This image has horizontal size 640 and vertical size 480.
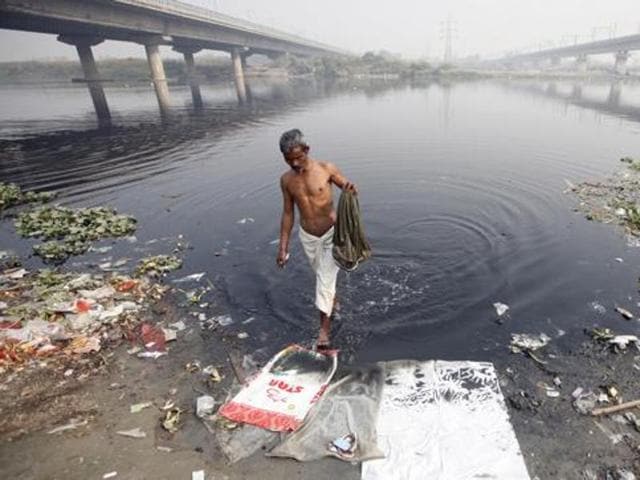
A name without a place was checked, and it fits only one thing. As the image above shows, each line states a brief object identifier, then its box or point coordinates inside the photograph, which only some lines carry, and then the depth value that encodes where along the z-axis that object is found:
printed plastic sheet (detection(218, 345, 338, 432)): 4.28
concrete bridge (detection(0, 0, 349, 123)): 33.31
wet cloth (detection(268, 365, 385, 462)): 3.87
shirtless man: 5.10
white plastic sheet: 3.62
